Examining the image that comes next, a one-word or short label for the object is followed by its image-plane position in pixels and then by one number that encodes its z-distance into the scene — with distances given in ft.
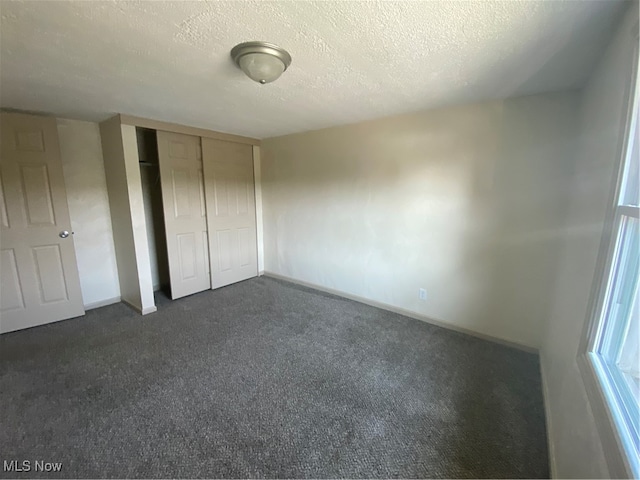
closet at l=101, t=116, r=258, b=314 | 9.45
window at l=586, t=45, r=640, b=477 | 3.00
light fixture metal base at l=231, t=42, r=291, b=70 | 4.49
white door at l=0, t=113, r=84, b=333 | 8.11
